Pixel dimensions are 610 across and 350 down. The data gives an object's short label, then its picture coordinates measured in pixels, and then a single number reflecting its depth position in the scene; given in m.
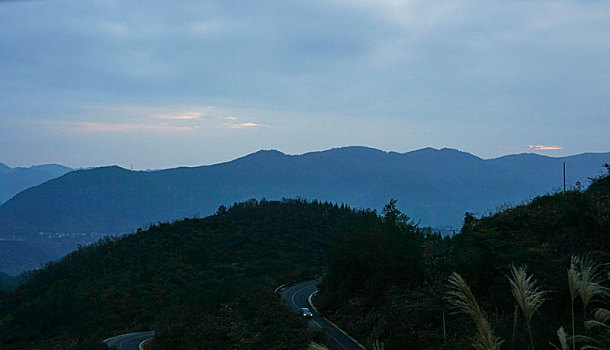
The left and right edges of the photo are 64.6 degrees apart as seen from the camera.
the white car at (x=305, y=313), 31.47
